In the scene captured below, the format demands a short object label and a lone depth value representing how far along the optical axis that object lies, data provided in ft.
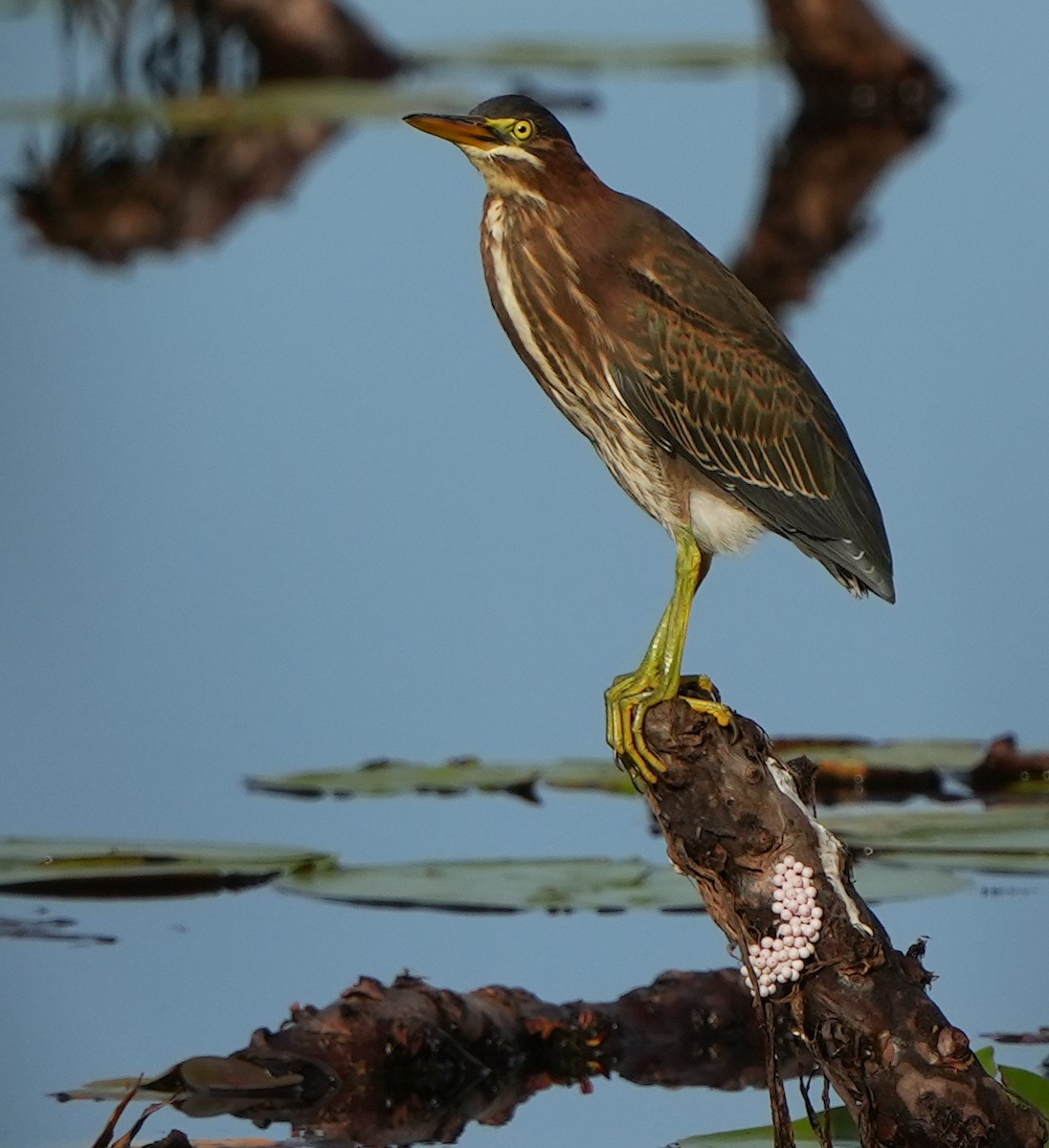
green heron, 23.56
